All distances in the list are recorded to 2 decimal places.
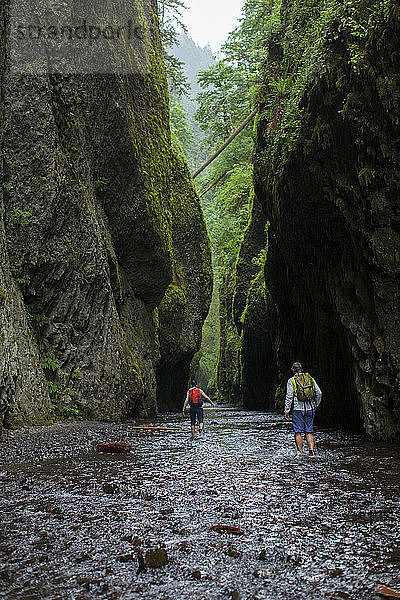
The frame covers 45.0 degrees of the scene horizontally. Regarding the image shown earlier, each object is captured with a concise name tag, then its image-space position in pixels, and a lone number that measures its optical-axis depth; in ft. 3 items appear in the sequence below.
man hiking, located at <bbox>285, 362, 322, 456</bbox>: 26.63
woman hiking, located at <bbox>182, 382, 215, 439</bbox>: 36.85
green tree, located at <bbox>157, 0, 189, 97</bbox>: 88.10
